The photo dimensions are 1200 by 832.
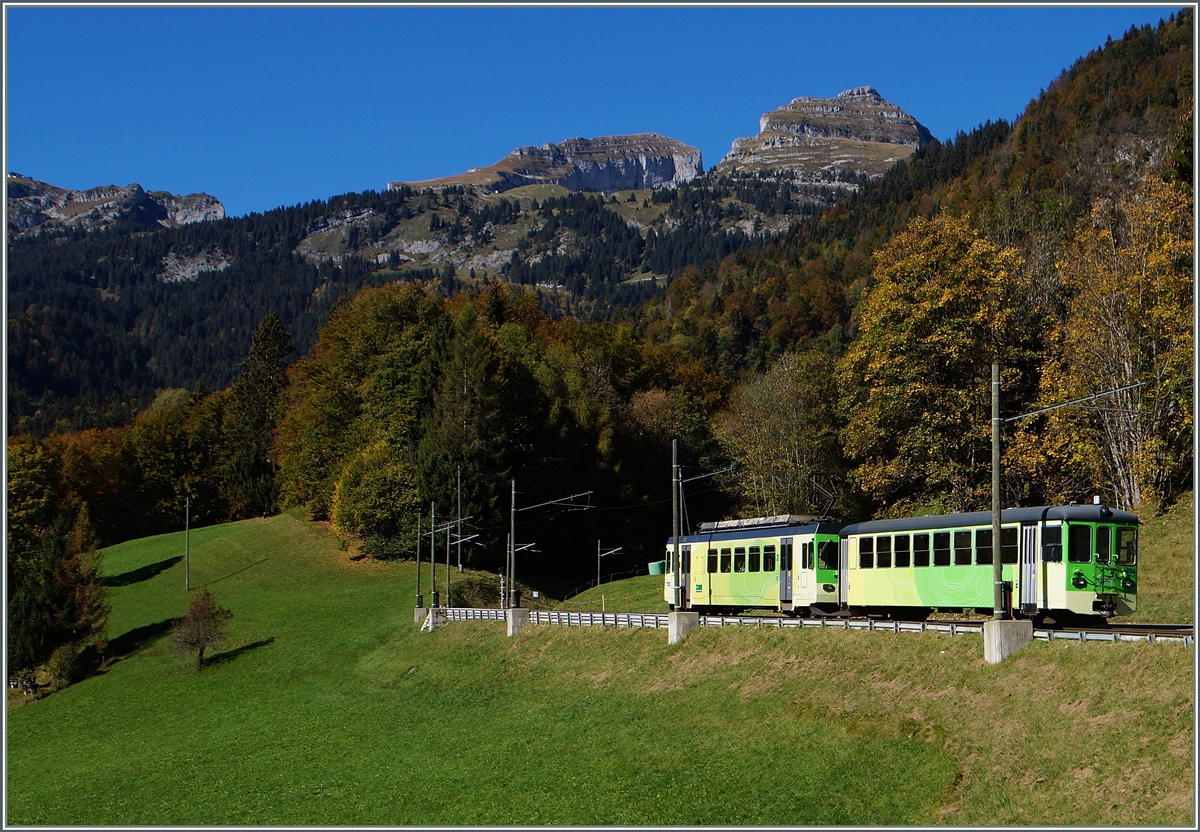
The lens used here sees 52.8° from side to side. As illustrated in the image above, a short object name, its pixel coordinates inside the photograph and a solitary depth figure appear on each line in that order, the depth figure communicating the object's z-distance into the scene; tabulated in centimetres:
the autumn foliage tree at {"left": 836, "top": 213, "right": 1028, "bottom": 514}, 5519
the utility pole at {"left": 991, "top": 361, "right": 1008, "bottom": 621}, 2797
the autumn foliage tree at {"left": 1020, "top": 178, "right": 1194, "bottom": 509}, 4759
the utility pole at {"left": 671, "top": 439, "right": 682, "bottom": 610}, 4612
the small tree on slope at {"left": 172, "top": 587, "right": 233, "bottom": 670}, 6034
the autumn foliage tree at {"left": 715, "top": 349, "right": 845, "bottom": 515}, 7625
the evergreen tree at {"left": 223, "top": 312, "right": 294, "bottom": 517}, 11481
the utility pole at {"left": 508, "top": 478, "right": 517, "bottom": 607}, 5318
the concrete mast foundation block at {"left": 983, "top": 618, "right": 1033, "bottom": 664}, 2780
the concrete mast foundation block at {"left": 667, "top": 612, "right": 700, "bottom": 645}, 4028
